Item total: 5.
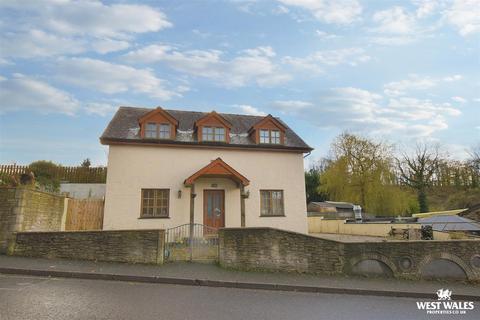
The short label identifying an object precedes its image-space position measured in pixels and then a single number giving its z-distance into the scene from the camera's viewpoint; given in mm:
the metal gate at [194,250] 11094
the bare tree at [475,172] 43575
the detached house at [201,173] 15664
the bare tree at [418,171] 43750
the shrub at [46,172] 20794
